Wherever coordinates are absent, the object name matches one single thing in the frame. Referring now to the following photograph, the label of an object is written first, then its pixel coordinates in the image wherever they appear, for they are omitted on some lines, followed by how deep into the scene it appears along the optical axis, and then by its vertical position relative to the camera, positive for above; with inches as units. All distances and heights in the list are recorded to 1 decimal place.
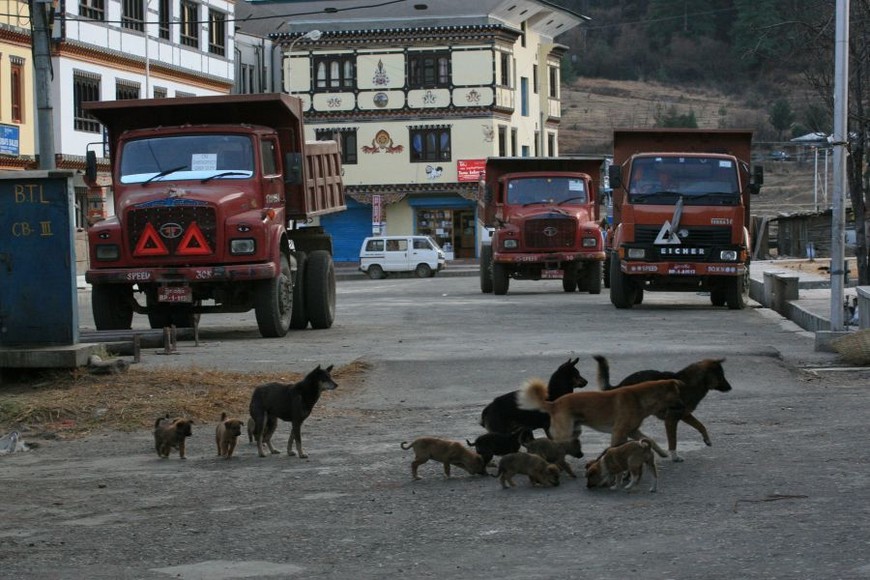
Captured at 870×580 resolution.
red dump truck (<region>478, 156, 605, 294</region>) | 2170.0 -42.4
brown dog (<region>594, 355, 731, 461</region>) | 643.2 -53.2
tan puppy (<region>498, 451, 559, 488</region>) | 569.3 -65.9
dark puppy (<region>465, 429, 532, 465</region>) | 610.7 -64.9
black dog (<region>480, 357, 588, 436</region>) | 638.5 -61.4
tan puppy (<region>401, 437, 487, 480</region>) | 600.2 -66.0
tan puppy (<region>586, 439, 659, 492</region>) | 554.0 -63.5
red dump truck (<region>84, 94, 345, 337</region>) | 1330.5 -17.2
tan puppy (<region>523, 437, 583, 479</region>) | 589.7 -64.3
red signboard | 4604.4 +11.6
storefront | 4734.5 -87.8
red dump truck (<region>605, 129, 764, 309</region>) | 1683.1 -35.8
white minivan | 3752.4 -118.4
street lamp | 3659.4 +203.2
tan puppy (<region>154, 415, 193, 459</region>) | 673.7 -68.0
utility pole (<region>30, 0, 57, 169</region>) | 1646.4 +65.9
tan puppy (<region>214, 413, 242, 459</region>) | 661.6 -66.9
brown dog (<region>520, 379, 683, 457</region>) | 594.4 -55.5
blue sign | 2896.1 +48.8
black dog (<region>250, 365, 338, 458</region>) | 671.0 -59.7
